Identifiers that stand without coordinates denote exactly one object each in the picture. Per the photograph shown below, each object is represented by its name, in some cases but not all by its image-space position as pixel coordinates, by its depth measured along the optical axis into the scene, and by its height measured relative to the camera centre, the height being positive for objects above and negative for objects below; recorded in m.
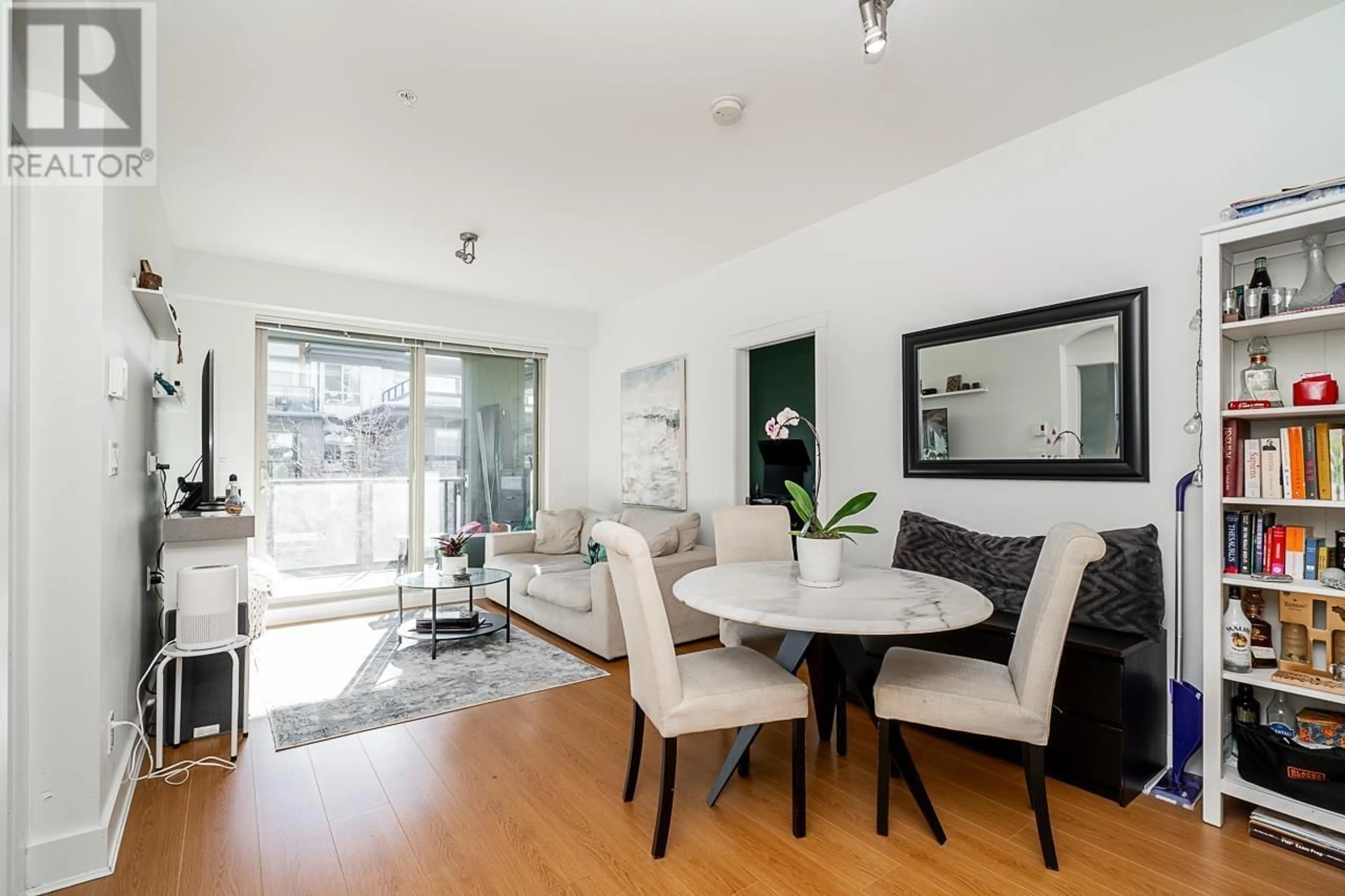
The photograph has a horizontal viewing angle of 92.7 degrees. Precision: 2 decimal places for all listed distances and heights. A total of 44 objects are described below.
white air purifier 2.52 -0.61
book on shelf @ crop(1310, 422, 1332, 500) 1.95 -0.04
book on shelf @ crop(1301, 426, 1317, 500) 1.98 -0.05
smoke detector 2.57 +1.39
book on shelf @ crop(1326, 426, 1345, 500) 1.92 -0.03
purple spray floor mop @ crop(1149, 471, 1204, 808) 2.29 -1.01
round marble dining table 1.84 -0.49
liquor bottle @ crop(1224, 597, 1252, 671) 2.08 -0.62
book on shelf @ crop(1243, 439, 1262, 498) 2.07 -0.06
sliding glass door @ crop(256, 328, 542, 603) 5.01 -0.02
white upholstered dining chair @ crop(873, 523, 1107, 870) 1.85 -0.74
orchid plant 2.30 -0.22
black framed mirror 2.52 +0.25
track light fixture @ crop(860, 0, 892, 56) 1.78 +1.18
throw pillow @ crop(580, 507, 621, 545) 5.44 -0.58
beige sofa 3.86 -0.89
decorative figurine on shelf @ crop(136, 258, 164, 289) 2.63 +0.72
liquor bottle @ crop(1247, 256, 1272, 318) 2.06 +0.54
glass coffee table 3.97 -0.85
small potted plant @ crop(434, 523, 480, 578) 4.21 -0.68
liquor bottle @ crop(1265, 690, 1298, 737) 2.07 -0.89
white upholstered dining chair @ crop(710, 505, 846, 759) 3.09 -0.41
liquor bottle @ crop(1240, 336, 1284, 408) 2.09 +0.24
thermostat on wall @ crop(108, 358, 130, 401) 2.09 +0.25
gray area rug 3.05 -1.26
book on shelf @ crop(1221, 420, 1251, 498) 2.11 -0.04
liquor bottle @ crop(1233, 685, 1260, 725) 2.15 -0.87
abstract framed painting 5.03 +0.13
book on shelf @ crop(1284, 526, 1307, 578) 2.02 -0.32
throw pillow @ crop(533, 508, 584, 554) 5.36 -0.69
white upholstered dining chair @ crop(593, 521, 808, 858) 1.96 -0.75
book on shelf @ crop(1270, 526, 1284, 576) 2.05 -0.33
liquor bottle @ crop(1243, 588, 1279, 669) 2.12 -0.62
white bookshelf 2.01 +0.12
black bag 1.89 -0.98
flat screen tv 3.03 -0.04
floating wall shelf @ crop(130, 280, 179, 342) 2.62 +0.63
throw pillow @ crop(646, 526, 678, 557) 4.21 -0.61
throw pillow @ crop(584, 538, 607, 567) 4.68 -0.76
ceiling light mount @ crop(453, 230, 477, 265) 4.07 +1.34
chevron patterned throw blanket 2.37 -0.49
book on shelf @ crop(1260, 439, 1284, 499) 2.04 -0.07
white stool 2.49 -0.97
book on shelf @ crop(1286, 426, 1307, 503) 1.99 -0.04
